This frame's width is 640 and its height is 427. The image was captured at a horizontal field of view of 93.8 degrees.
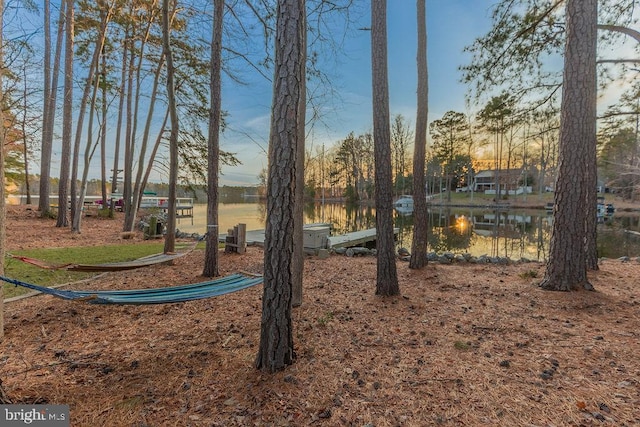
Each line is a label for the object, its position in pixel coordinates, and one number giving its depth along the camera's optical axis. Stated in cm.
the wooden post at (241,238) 621
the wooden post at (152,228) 805
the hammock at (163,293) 232
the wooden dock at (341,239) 764
